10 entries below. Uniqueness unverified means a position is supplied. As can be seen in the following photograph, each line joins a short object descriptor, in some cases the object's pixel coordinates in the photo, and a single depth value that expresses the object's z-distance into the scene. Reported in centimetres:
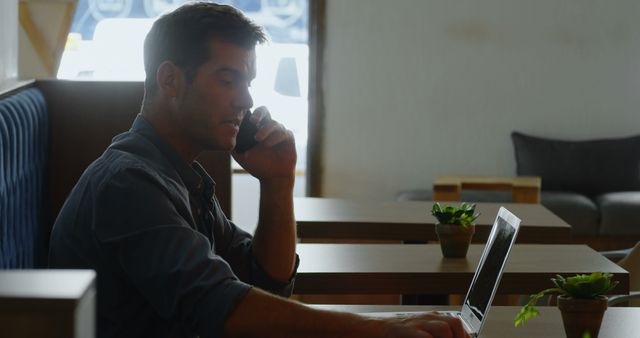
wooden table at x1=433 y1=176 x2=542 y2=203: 822
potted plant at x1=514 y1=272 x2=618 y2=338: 320
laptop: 328
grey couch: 881
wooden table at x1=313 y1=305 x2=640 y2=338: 332
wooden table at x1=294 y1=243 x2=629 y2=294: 390
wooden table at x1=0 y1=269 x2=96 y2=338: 153
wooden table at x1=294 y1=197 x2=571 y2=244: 460
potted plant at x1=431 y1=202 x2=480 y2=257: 410
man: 296
